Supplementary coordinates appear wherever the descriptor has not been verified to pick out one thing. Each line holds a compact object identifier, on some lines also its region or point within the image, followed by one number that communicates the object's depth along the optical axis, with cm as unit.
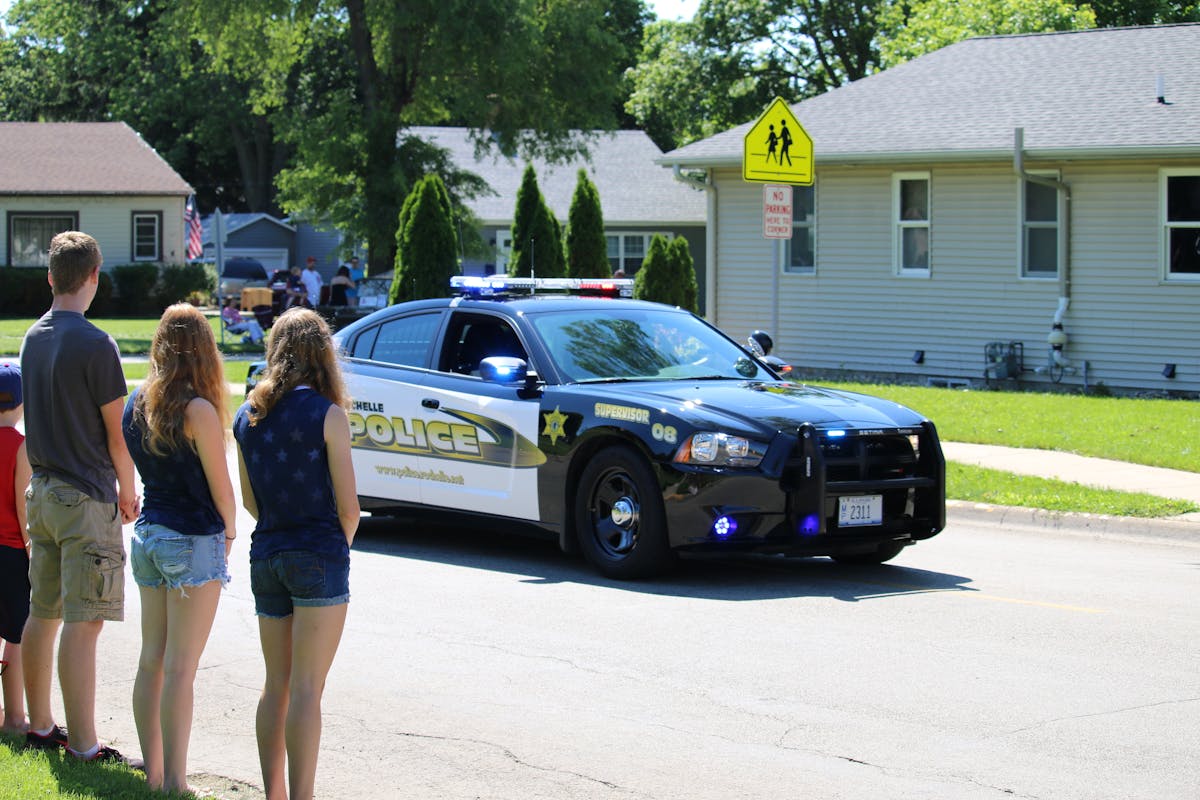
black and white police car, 917
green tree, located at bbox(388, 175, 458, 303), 2716
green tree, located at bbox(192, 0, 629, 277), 3478
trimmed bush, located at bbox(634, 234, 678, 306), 2667
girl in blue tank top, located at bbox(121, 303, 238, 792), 524
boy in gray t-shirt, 559
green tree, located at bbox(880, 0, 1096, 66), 3644
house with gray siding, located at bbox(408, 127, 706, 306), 4384
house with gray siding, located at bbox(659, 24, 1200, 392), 2170
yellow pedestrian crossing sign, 1504
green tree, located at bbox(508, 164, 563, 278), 2866
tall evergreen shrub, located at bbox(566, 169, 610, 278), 2852
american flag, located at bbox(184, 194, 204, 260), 4885
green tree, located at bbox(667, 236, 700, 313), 2684
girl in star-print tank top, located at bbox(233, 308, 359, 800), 497
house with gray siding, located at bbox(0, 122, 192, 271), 4759
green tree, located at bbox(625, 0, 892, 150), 4912
